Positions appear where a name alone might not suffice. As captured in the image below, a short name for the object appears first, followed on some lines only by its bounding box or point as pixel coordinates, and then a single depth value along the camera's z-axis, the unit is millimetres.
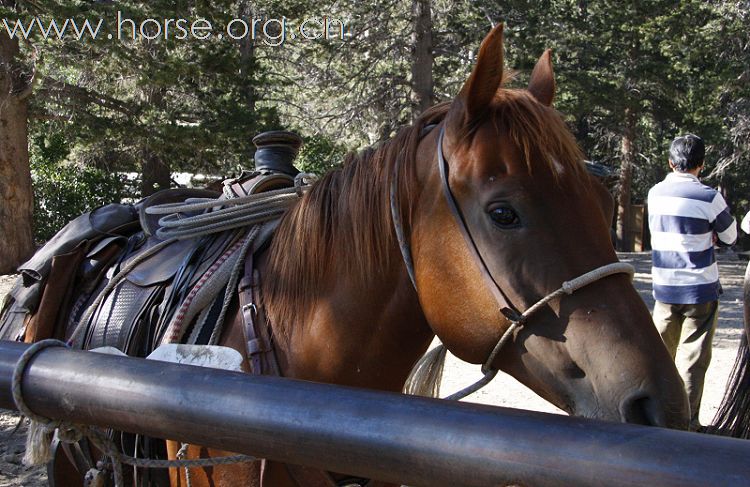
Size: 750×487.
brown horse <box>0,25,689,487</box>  1382
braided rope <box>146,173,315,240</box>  2318
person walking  4488
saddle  2074
